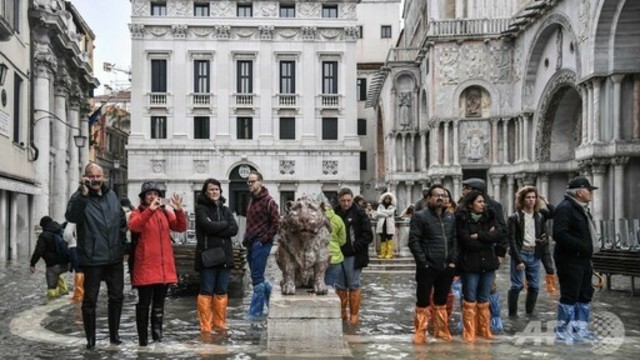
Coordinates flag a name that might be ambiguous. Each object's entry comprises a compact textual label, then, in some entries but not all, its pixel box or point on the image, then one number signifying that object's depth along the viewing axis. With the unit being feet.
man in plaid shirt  31.55
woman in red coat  25.63
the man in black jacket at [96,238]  24.79
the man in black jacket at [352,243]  31.73
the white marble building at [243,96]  141.69
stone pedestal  24.79
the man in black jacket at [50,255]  39.34
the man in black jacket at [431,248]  26.55
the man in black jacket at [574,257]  26.43
